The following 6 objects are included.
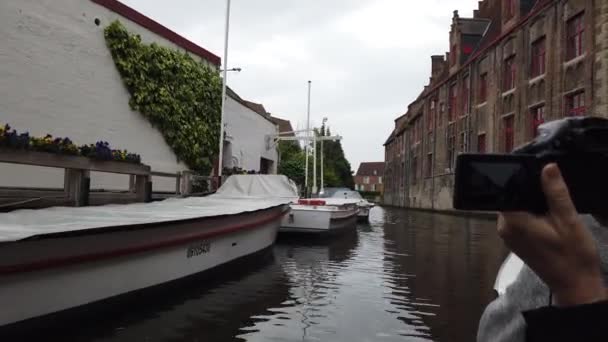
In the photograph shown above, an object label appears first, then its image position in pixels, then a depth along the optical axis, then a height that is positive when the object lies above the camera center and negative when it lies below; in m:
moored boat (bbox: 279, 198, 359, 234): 11.90 -0.83
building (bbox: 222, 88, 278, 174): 17.39 +1.78
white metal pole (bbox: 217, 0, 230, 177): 14.11 +3.05
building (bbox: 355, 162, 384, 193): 109.12 +2.28
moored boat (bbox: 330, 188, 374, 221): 19.66 -0.46
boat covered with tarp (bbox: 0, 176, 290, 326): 3.71 -0.68
